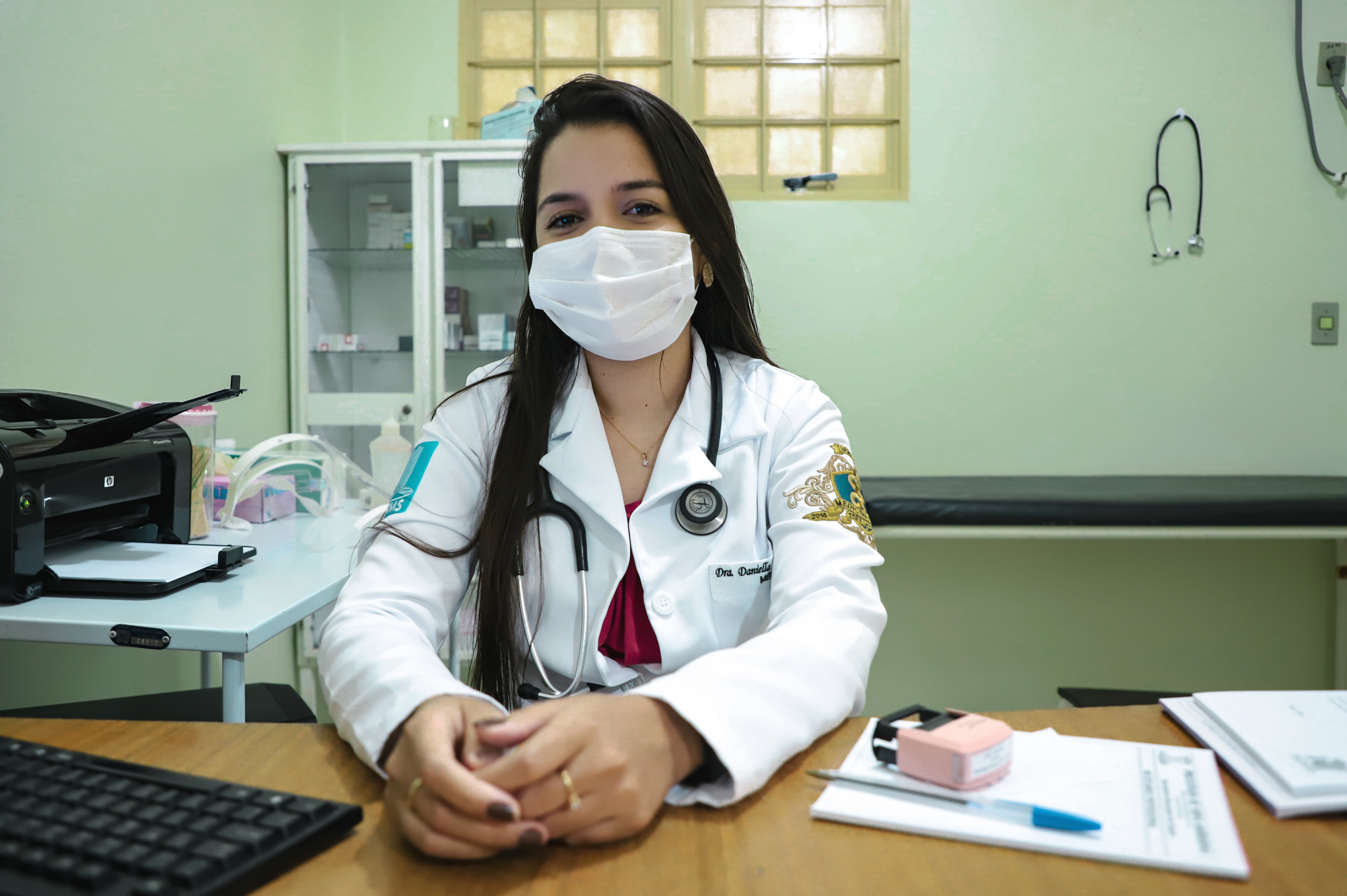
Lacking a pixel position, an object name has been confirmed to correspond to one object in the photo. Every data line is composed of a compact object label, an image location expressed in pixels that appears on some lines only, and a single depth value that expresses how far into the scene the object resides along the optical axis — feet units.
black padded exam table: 6.84
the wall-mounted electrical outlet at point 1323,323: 8.61
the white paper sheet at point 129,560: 3.96
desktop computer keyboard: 1.42
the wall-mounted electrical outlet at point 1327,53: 8.45
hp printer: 3.60
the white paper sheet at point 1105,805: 1.65
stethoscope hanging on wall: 8.54
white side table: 3.44
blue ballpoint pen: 1.70
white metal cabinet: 8.35
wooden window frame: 9.02
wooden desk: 1.56
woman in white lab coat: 2.39
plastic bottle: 7.44
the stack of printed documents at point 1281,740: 1.83
